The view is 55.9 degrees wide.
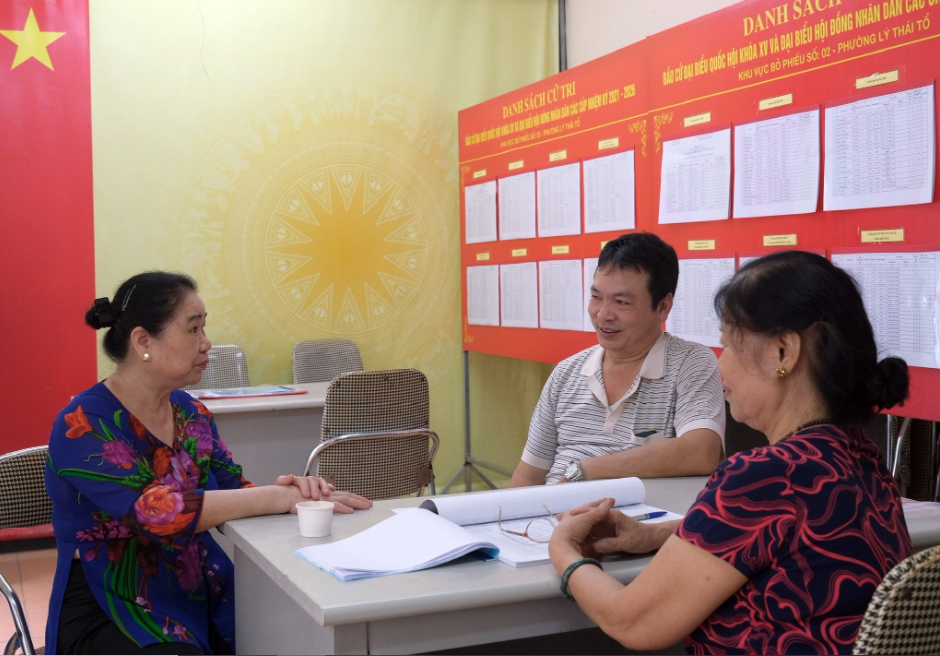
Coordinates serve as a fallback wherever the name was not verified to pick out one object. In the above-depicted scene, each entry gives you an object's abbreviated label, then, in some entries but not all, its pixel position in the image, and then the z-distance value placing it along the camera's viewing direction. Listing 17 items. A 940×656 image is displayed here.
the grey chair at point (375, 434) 3.34
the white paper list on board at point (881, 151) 2.70
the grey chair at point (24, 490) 2.12
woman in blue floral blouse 1.79
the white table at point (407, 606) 1.29
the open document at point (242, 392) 4.09
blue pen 1.74
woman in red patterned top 1.20
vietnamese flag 4.75
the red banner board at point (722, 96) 2.78
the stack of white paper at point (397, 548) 1.42
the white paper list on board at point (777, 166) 3.08
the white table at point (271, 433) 3.91
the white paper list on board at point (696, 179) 3.47
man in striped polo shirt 2.36
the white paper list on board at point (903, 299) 2.70
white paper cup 1.64
